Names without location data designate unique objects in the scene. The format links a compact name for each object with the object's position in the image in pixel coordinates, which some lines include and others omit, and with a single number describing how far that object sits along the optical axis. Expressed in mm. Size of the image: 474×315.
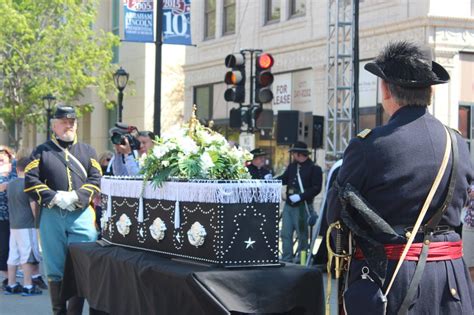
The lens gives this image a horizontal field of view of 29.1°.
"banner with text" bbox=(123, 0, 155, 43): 15203
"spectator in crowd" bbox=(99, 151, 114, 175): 14572
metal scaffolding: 20656
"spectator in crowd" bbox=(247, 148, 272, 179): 14921
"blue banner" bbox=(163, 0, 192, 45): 15430
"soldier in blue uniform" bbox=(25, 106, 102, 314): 8117
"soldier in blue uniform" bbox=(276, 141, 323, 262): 14664
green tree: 32250
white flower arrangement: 5930
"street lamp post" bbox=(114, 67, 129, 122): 24656
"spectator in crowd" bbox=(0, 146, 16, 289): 11881
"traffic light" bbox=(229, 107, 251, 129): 16719
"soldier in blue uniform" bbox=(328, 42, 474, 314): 4266
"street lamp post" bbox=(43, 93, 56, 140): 31012
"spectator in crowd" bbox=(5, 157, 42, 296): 11266
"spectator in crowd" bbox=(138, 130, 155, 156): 10727
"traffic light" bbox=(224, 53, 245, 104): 16072
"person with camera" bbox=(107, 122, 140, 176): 10117
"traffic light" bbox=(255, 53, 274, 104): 16328
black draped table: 5340
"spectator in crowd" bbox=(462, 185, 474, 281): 9500
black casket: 5582
